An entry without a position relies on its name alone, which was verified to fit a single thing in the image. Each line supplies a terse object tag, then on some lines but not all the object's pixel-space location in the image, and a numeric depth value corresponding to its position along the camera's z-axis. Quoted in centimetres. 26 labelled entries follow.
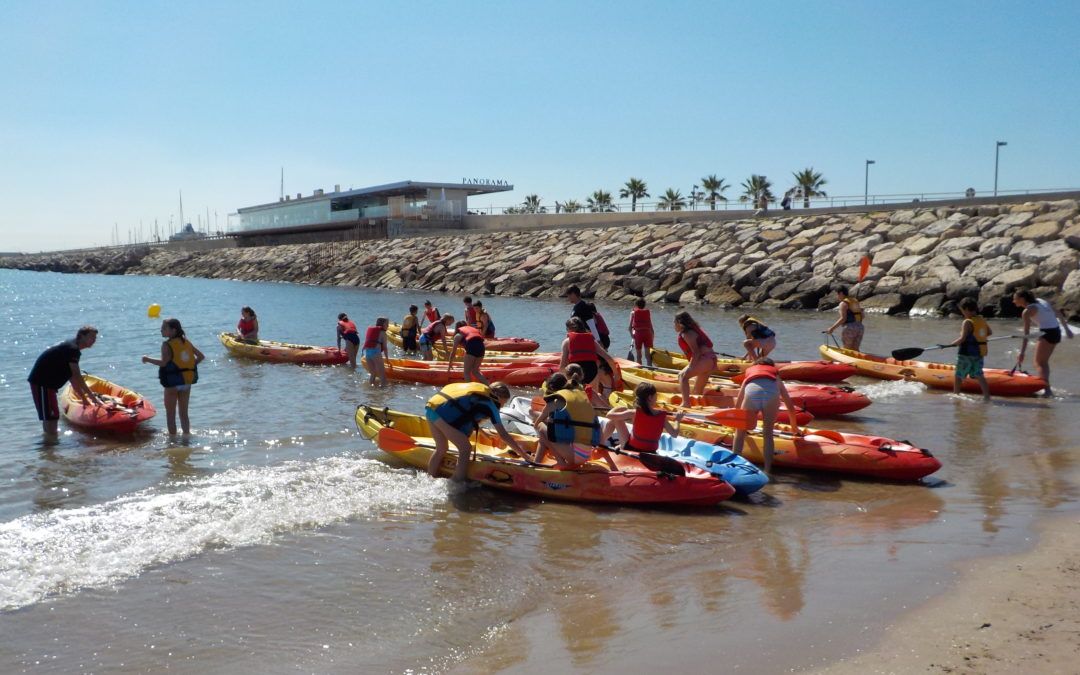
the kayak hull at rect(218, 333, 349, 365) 1950
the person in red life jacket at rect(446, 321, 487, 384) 1330
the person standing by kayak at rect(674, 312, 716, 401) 1194
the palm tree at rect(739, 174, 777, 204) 6193
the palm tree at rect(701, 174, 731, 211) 6944
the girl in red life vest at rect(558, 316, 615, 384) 1140
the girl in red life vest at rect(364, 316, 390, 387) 1634
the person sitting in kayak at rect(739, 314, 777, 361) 1159
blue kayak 859
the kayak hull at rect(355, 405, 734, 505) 829
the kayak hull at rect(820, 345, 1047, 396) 1397
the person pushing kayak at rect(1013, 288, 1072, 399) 1367
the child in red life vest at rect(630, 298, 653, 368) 1645
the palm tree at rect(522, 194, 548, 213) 5968
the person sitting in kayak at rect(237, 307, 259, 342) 2095
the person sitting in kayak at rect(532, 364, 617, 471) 860
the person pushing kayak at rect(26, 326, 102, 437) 1095
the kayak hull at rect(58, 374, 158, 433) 1178
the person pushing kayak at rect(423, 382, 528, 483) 874
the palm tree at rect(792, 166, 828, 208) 6226
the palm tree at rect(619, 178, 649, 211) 7225
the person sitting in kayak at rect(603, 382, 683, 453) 886
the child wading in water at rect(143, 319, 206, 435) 1120
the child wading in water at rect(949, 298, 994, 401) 1341
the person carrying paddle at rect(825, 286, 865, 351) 1703
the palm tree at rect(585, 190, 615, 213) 7650
